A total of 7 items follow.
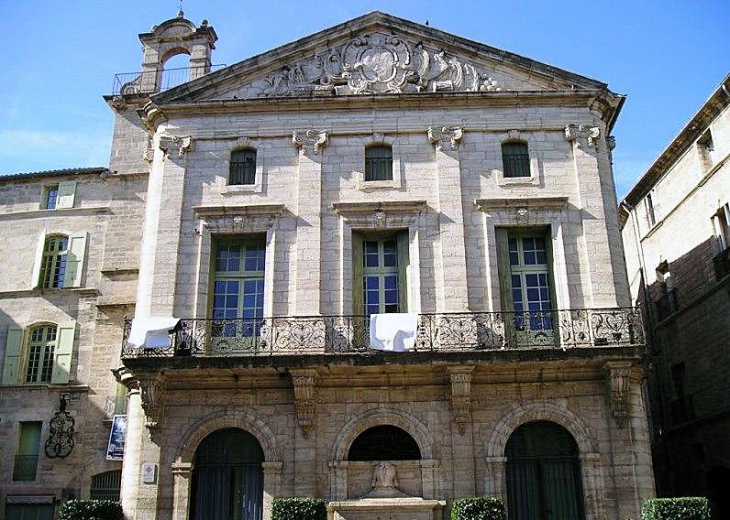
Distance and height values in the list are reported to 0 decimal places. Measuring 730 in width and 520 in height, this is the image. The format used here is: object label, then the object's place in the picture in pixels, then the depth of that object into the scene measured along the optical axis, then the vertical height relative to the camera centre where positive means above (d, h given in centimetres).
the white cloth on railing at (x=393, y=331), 1563 +367
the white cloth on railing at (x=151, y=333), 1595 +375
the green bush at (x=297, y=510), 1433 +18
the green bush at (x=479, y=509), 1412 +15
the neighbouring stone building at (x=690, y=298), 2173 +651
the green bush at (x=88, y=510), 1488 +22
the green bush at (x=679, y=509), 1406 +12
